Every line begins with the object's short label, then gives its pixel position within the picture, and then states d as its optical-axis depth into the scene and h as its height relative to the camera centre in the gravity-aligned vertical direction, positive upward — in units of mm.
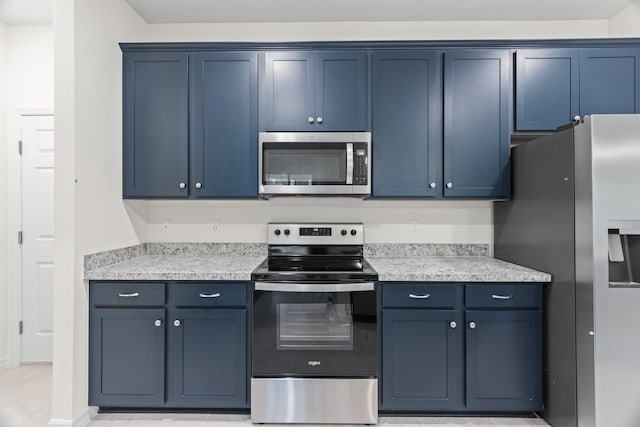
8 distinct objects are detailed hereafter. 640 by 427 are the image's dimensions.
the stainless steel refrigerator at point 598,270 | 1818 -296
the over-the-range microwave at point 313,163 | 2504 +357
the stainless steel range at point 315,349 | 2193 -828
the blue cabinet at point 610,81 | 2467 +921
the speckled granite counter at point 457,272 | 2188 -358
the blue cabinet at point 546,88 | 2498 +882
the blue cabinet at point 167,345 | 2217 -809
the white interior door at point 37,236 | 3035 -190
